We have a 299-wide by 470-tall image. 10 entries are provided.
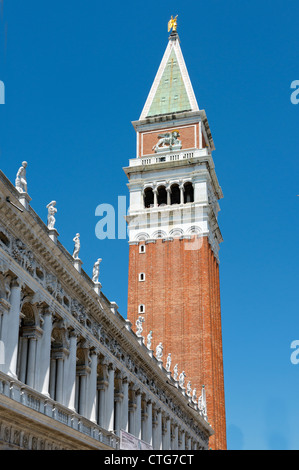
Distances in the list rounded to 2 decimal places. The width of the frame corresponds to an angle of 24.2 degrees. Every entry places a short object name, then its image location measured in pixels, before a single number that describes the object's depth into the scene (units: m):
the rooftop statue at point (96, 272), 35.87
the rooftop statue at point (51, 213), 30.66
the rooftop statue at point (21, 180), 28.02
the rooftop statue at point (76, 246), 33.25
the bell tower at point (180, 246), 69.62
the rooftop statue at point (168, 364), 53.05
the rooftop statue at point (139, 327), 45.62
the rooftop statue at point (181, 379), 56.94
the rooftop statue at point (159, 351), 50.46
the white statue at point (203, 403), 63.26
